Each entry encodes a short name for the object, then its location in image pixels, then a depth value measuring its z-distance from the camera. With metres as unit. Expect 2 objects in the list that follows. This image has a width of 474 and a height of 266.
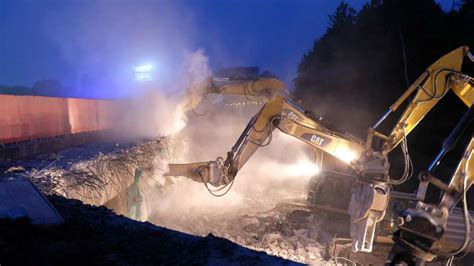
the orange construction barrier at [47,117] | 10.10
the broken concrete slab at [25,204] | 3.60
